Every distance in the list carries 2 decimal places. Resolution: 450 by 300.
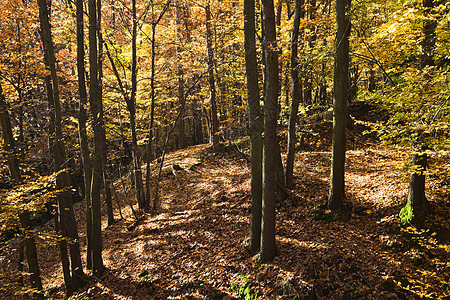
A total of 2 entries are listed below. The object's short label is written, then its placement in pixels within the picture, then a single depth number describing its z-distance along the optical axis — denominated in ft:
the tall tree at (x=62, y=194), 23.86
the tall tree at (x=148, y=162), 38.63
